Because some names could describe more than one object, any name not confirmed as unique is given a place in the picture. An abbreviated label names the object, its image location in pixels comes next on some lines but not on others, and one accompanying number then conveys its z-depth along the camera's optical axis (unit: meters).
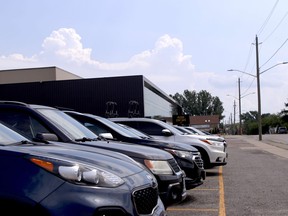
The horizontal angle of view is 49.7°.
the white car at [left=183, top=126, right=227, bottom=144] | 16.26
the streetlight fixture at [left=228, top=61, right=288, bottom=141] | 31.27
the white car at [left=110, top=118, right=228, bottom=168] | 9.14
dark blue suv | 2.41
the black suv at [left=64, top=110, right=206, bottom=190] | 6.06
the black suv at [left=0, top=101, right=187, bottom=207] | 4.36
